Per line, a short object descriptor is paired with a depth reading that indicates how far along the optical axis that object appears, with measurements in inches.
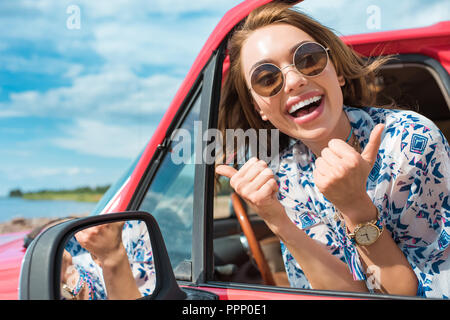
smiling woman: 42.4
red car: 36.3
